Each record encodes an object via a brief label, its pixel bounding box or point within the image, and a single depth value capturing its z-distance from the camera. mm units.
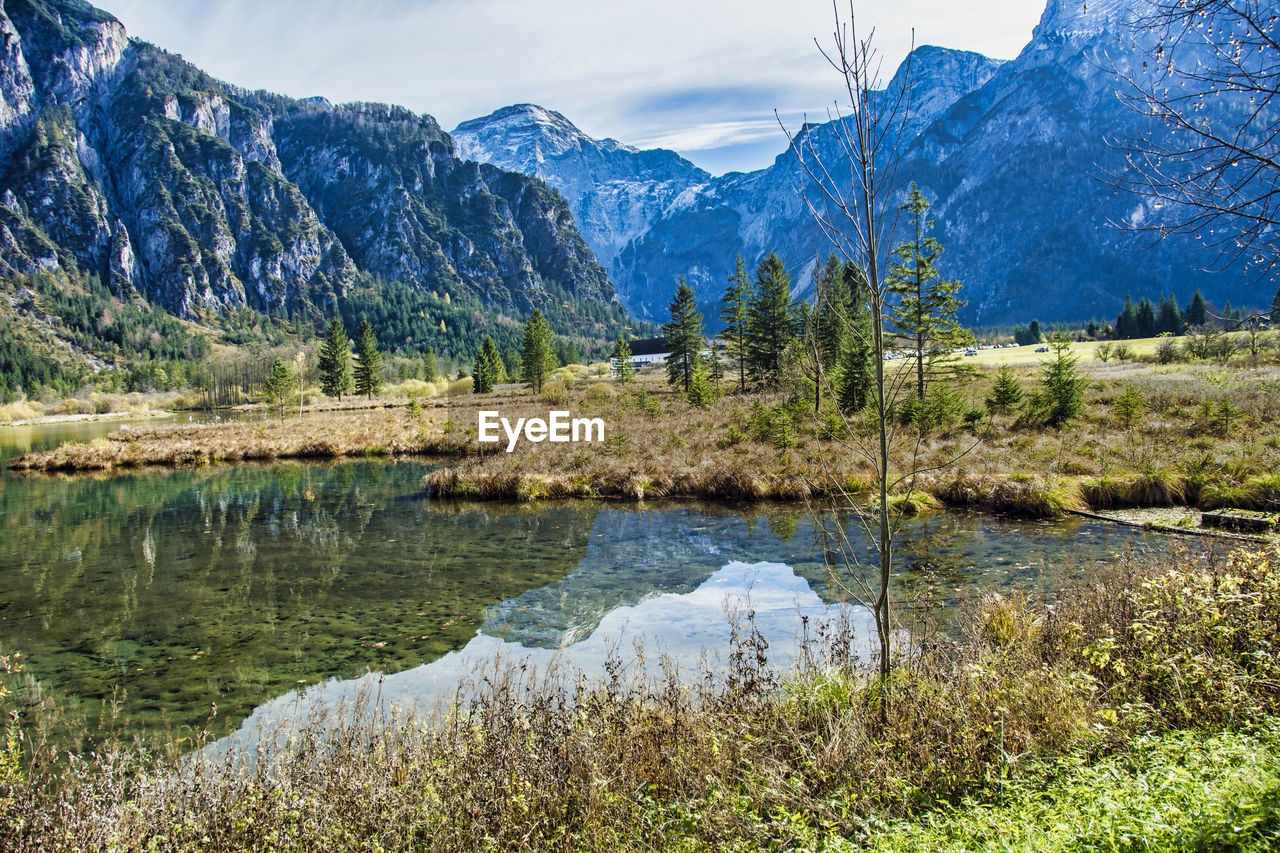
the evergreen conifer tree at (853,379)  25422
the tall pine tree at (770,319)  47000
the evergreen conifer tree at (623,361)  68875
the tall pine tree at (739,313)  48125
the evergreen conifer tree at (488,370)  81375
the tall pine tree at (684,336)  53219
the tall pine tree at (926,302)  29766
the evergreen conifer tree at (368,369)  79688
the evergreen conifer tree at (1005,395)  28438
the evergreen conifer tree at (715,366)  52662
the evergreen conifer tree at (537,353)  70438
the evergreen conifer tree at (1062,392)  25109
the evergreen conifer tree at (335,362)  77625
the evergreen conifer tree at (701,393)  37562
